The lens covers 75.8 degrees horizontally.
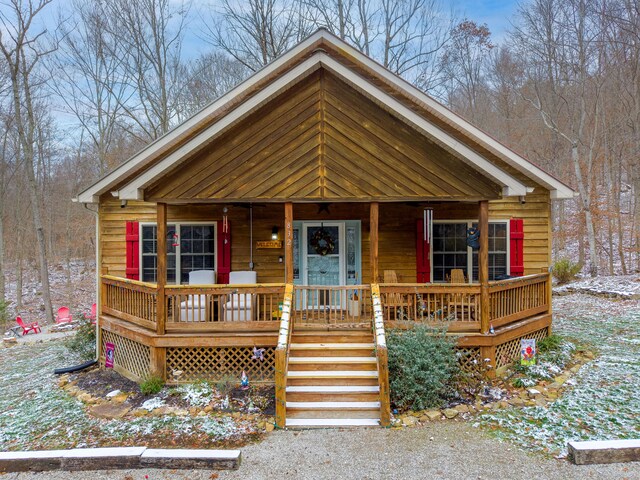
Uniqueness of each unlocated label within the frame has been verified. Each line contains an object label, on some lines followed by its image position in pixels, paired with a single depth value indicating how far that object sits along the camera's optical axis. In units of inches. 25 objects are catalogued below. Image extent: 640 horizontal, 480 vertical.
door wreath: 386.0
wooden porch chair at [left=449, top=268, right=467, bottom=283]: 372.5
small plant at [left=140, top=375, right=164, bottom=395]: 280.4
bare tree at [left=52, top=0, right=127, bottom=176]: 754.8
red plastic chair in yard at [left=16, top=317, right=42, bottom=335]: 579.2
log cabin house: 271.8
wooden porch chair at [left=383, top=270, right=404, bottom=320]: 293.1
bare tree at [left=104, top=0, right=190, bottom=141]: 735.1
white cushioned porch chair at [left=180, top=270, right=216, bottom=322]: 301.0
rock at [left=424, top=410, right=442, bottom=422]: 241.0
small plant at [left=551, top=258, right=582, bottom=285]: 701.9
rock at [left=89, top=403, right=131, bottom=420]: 256.7
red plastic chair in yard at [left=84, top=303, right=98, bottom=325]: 389.1
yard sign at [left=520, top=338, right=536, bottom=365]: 302.8
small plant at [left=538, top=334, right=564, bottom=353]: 330.6
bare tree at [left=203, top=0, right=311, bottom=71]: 699.4
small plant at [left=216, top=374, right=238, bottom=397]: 270.8
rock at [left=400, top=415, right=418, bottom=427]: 233.9
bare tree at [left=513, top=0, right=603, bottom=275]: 724.0
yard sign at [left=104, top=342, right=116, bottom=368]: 340.2
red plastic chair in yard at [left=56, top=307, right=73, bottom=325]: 657.0
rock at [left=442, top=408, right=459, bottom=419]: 242.4
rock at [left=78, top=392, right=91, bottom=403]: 283.5
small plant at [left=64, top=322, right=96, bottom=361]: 373.1
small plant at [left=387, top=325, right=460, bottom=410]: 248.4
